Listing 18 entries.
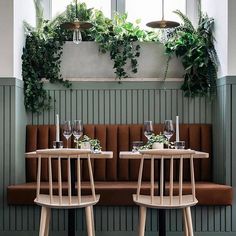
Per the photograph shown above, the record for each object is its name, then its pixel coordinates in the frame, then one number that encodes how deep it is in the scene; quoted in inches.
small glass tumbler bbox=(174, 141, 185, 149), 166.2
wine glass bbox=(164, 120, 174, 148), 168.1
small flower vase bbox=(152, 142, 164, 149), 167.8
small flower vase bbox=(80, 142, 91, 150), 170.2
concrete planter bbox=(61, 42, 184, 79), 209.5
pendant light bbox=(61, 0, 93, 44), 180.1
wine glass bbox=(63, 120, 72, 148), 171.8
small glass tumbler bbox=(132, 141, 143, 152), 172.1
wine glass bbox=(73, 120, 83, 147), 170.1
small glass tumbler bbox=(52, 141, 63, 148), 171.0
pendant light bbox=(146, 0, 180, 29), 182.1
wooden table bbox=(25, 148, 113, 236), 156.3
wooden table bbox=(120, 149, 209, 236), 155.0
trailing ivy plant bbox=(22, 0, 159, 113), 203.8
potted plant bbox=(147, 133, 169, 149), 168.1
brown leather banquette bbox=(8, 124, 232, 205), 201.3
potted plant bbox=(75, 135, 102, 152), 170.4
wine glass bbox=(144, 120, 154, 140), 169.6
